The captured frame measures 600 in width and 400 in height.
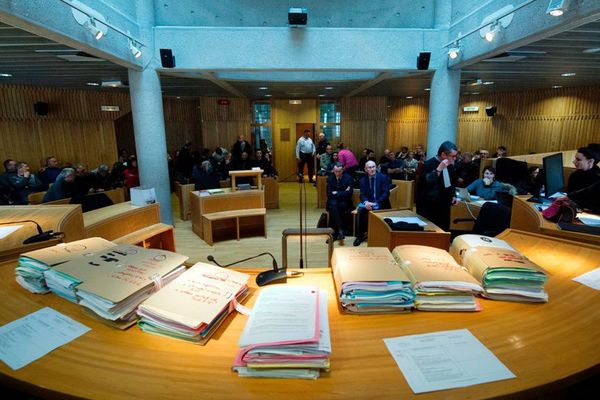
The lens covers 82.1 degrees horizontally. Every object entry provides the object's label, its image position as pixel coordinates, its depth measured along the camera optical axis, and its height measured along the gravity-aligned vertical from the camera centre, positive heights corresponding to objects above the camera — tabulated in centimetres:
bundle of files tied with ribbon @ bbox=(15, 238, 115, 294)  165 -59
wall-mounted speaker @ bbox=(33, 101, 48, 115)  952 +89
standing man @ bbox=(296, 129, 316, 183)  1086 -48
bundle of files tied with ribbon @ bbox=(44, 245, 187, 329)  139 -61
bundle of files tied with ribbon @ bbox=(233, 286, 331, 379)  111 -68
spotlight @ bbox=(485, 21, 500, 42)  473 +139
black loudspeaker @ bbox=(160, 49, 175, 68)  619 +144
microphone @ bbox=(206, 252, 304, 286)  177 -72
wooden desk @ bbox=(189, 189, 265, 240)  617 -119
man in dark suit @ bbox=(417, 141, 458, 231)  400 -66
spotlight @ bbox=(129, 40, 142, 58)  573 +149
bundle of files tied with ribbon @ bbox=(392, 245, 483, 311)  148 -66
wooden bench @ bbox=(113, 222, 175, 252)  455 -135
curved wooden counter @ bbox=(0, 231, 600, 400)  104 -75
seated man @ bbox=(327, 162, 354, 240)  618 -106
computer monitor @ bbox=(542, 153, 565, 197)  350 -44
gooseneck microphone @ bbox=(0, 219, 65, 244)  215 -61
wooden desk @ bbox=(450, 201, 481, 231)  556 -135
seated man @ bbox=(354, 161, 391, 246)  564 -97
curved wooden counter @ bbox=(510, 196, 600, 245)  233 -71
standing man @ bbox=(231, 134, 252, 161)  1118 -35
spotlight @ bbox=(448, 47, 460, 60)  588 +138
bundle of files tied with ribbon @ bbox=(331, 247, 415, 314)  147 -67
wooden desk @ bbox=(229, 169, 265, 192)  618 -64
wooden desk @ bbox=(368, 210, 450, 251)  358 -106
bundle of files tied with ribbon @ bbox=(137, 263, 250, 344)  129 -66
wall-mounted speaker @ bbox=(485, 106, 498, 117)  1239 +79
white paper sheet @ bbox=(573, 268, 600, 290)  167 -73
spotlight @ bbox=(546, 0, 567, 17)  347 +125
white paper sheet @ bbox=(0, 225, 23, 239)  248 -66
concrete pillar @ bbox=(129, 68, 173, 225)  648 +10
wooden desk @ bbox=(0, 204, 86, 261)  211 -65
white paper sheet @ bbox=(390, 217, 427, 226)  382 -97
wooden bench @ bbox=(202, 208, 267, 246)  595 -159
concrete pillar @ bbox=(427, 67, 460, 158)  664 +57
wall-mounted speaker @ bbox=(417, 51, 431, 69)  637 +136
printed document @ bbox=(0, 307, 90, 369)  119 -73
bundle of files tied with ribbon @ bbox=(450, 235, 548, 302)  154 -65
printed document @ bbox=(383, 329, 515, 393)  107 -75
